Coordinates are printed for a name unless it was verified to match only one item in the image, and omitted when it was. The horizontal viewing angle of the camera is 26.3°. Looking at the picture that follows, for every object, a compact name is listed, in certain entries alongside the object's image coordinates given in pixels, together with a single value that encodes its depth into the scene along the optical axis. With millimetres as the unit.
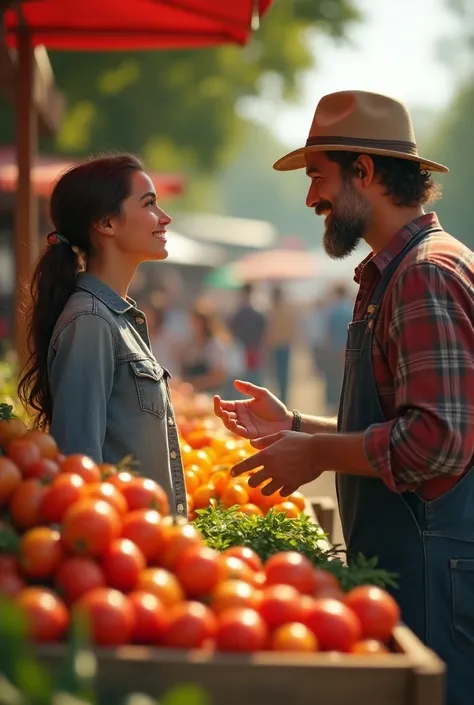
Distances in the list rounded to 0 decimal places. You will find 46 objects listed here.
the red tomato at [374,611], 2037
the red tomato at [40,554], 2035
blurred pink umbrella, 32125
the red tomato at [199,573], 2070
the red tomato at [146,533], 2133
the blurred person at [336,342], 16438
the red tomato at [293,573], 2170
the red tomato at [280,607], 1982
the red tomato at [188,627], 1863
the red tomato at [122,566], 2025
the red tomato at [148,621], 1899
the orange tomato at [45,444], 2518
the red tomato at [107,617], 1841
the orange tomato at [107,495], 2199
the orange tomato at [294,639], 1878
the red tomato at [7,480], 2311
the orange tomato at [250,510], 3707
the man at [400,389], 2611
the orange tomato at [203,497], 3986
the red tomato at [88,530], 2035
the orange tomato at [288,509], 3799
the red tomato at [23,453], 2428
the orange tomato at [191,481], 4121
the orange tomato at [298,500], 4105
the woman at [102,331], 3002
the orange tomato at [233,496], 3834
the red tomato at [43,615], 1834
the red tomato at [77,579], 1968
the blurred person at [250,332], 15070
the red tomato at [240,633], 1855
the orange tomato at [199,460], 4469
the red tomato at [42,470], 2385
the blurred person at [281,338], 16734
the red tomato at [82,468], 2400
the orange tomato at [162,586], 1996
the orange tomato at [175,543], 2146
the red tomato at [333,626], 1933
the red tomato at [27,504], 2236
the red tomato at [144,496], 2301
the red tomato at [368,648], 1940
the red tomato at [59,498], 2188
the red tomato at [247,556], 2354
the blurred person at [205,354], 11219
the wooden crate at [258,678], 1785
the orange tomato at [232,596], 2016
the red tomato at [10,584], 1957
